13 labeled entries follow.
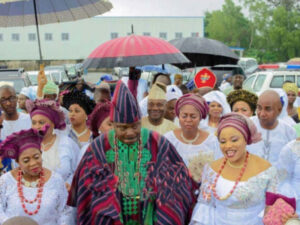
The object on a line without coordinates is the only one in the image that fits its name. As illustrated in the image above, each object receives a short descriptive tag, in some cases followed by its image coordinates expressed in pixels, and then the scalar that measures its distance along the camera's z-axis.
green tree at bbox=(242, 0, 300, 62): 42.84
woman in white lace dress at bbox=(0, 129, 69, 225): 3.83
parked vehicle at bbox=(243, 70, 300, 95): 14.62
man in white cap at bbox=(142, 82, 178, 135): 5.39
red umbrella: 5.52
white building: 53.25
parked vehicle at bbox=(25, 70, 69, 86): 19.76
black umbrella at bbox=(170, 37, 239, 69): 9.48
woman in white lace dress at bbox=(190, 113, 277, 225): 3.53
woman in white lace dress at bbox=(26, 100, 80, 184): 4.57
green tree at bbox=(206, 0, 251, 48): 61.09
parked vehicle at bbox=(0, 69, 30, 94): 13.64
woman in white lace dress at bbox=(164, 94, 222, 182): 4.48
